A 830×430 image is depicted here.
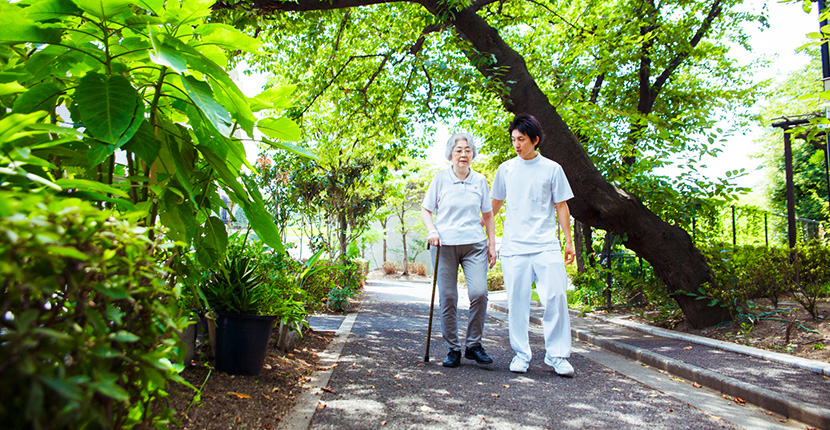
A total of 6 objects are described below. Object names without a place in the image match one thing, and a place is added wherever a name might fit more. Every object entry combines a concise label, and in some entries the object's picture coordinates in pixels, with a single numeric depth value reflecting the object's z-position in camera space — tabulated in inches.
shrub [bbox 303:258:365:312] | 275.1
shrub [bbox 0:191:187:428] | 33.5
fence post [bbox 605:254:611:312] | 327.3
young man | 164.7
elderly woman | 174.7
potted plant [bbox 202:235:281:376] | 127.5
